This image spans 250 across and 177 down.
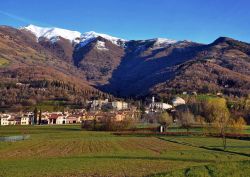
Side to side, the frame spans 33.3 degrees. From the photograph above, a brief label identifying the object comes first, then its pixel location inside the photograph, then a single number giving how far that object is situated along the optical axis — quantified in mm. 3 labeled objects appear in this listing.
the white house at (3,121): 195862
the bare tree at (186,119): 149000
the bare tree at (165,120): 155188
